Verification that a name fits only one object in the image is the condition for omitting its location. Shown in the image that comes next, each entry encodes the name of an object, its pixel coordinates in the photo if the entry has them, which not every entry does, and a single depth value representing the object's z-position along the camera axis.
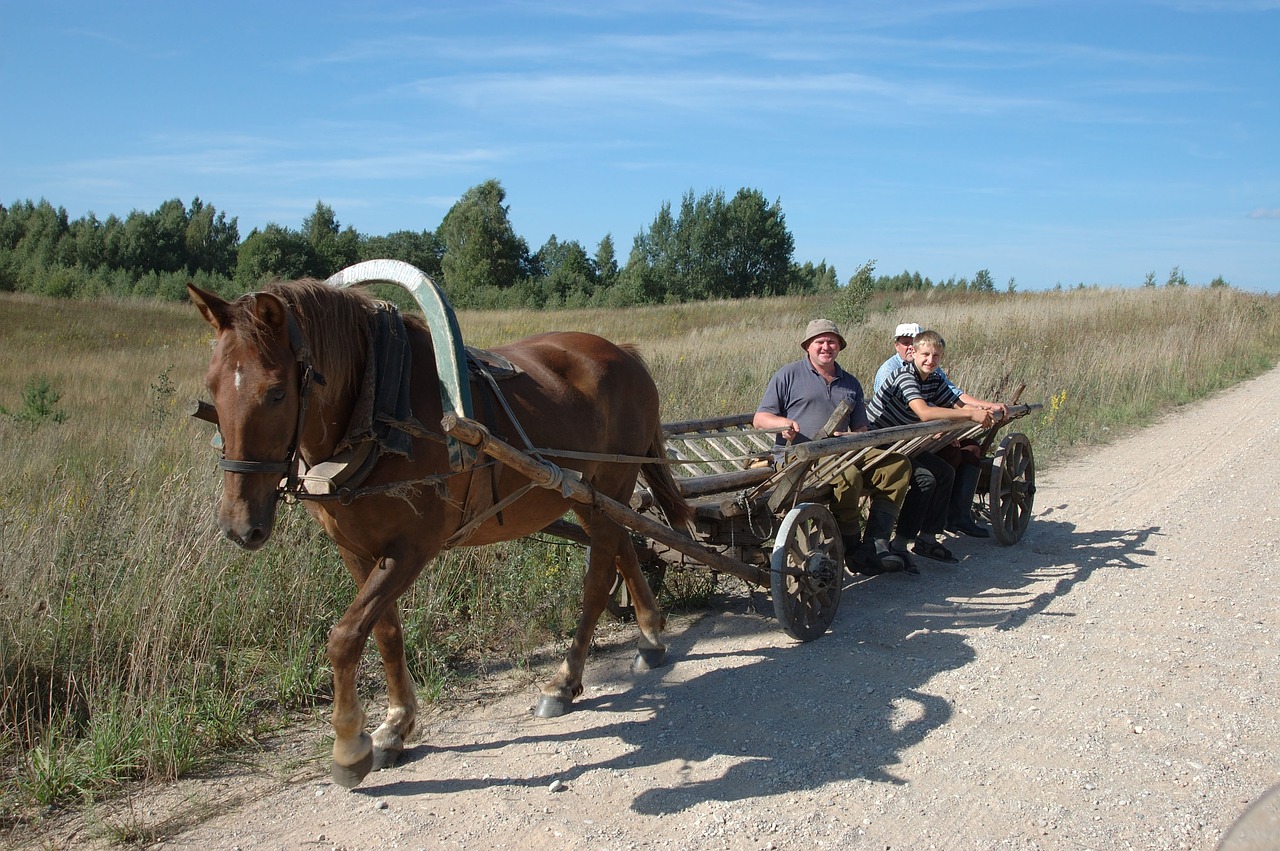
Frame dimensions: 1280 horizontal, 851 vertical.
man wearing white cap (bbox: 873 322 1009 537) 6.87
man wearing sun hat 5.96
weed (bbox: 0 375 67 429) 8.69
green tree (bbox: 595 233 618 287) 54.47
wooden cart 5.02
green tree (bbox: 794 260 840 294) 54.87
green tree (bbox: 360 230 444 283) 45.21
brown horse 2.96
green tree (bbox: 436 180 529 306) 49.44
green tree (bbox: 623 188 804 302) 56.84
